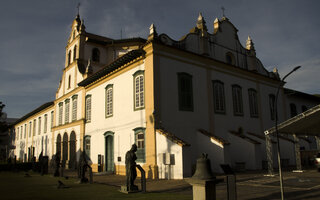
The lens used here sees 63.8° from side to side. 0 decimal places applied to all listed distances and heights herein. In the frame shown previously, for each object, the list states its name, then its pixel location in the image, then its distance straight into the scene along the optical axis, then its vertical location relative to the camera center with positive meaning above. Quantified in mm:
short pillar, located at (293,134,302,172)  15611 -905
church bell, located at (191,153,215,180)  5840 -670
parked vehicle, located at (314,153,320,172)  14789 -1307
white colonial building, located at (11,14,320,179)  14891 +2887
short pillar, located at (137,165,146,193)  9469 -1466
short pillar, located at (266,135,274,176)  13648 -864
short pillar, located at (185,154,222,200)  5711 -911
